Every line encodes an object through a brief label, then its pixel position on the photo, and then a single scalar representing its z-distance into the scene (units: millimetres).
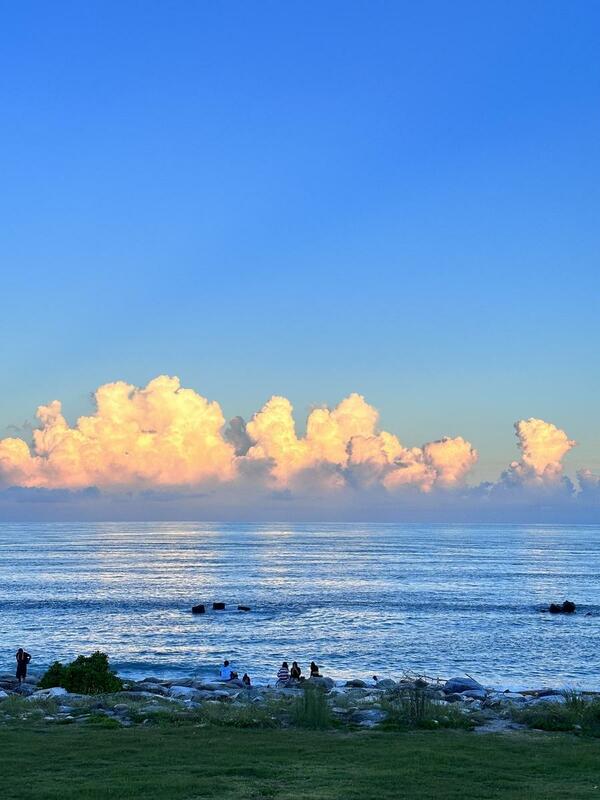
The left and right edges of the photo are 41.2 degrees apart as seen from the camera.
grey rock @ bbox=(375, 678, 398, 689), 39350
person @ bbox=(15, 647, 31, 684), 40469
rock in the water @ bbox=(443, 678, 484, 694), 35562
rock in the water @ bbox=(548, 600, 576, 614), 78188
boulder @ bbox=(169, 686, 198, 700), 32541
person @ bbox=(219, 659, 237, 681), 42625
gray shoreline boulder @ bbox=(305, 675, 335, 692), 37469
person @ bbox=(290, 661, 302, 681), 42125
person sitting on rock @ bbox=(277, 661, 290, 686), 41159
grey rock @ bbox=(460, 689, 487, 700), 33538
